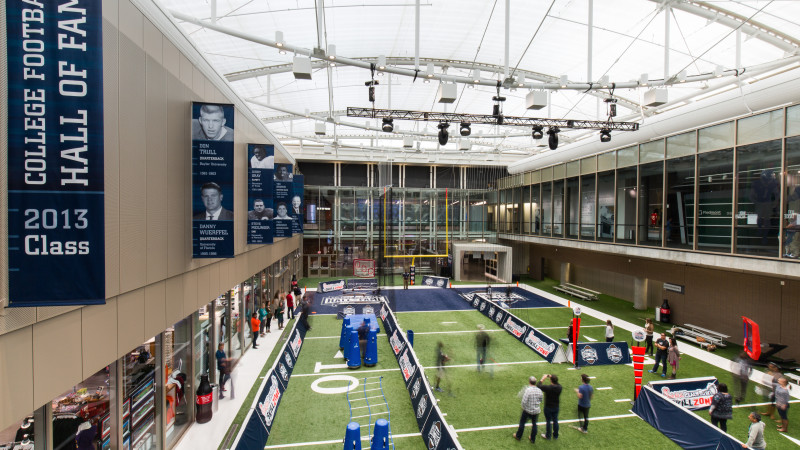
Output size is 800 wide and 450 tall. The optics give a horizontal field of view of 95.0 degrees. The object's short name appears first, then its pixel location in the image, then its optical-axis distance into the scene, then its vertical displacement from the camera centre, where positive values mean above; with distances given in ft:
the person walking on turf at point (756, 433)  20.89 -12.13
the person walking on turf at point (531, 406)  24.53 -12.35
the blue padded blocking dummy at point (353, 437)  20.99 -12.45
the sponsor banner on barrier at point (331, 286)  75.51 -13.50
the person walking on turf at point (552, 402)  24.98 -12.35
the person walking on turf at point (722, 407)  24.21 -12.30
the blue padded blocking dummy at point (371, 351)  37.78 -13.40
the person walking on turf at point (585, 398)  25.96 -12.58
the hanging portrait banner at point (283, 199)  43.75 +2.70
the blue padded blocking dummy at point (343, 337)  40.37 -12.82
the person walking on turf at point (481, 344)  34.94 -11.76
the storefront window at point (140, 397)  19.54 -9.95
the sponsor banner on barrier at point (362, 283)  78.01 -13.25
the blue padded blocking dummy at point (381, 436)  21.02 -12.33
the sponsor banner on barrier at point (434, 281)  82.89 -13.63
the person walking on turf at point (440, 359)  32.36 -12.19
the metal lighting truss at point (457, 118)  40.63 +12.30
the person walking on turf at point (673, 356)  34.68 -12.80
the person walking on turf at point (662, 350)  35.47 -12.43
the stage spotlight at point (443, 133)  43.45 +10.94
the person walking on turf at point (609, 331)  42.73 -12.77
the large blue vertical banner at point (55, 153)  11.29 +2.19
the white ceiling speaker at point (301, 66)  34.59 +14.75
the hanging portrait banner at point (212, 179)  24.16 +2.81
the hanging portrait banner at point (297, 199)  60.85 +3.84
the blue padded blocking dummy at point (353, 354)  37.01 -13.41
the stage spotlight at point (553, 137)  48.09 +11.30
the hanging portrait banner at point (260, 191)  35.60 +2.94
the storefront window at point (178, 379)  24.45 -11.28
